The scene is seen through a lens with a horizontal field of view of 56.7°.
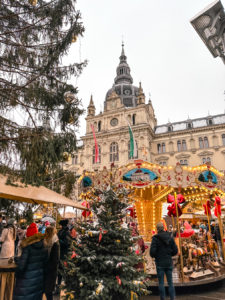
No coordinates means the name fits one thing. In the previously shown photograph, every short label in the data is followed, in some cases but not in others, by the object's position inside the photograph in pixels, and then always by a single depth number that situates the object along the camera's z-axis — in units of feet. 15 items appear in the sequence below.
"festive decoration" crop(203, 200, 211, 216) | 35.94
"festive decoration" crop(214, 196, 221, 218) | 30.48
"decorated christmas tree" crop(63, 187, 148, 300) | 12.03
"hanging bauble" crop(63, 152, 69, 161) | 17.09
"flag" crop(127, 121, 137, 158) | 58.18
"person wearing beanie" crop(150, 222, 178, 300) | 15.16
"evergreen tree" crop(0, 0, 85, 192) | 15.44
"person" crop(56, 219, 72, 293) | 18.83
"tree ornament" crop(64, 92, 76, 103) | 18.15
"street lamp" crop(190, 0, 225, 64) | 11.30
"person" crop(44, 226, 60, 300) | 12.41
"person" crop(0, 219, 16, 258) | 19.17
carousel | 24.80
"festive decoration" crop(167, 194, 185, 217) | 24.43
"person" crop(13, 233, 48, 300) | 11.11
